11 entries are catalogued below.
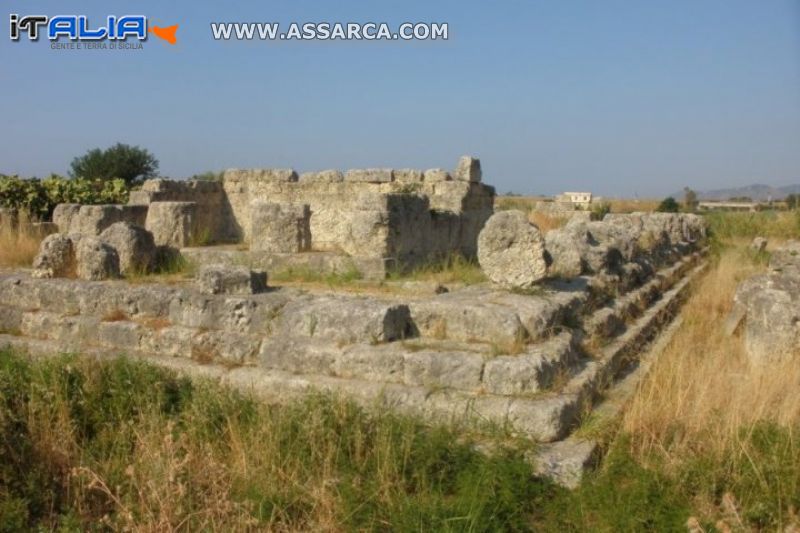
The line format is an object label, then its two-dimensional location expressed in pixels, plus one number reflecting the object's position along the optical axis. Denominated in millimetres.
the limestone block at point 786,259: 10693
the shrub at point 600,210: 23109
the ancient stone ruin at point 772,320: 6898
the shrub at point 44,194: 14836
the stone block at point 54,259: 8188
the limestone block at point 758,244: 18306
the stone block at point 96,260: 8117
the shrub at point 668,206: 30744
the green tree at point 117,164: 24488
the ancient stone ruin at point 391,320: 5293
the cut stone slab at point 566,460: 4355
